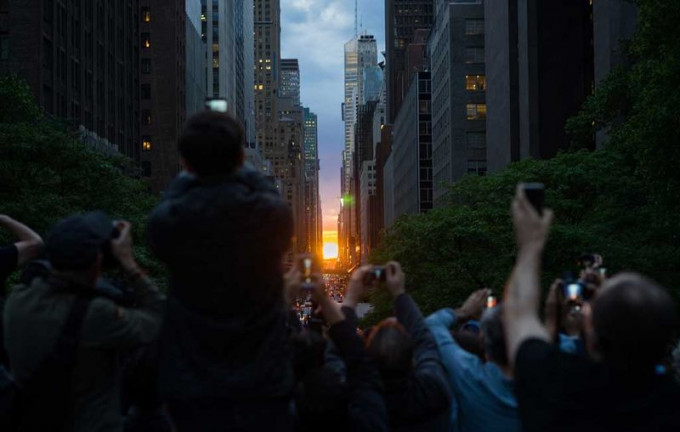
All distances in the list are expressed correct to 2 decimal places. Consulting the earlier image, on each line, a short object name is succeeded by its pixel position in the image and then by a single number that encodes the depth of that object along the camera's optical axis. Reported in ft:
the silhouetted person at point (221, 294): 10.41
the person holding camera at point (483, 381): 12.81
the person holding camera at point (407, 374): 13.16
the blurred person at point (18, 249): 14.16
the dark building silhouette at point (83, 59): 178.91
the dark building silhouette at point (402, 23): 599.16
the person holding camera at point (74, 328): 11.10
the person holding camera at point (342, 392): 12.38
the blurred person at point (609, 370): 8.38
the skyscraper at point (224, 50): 461.37
